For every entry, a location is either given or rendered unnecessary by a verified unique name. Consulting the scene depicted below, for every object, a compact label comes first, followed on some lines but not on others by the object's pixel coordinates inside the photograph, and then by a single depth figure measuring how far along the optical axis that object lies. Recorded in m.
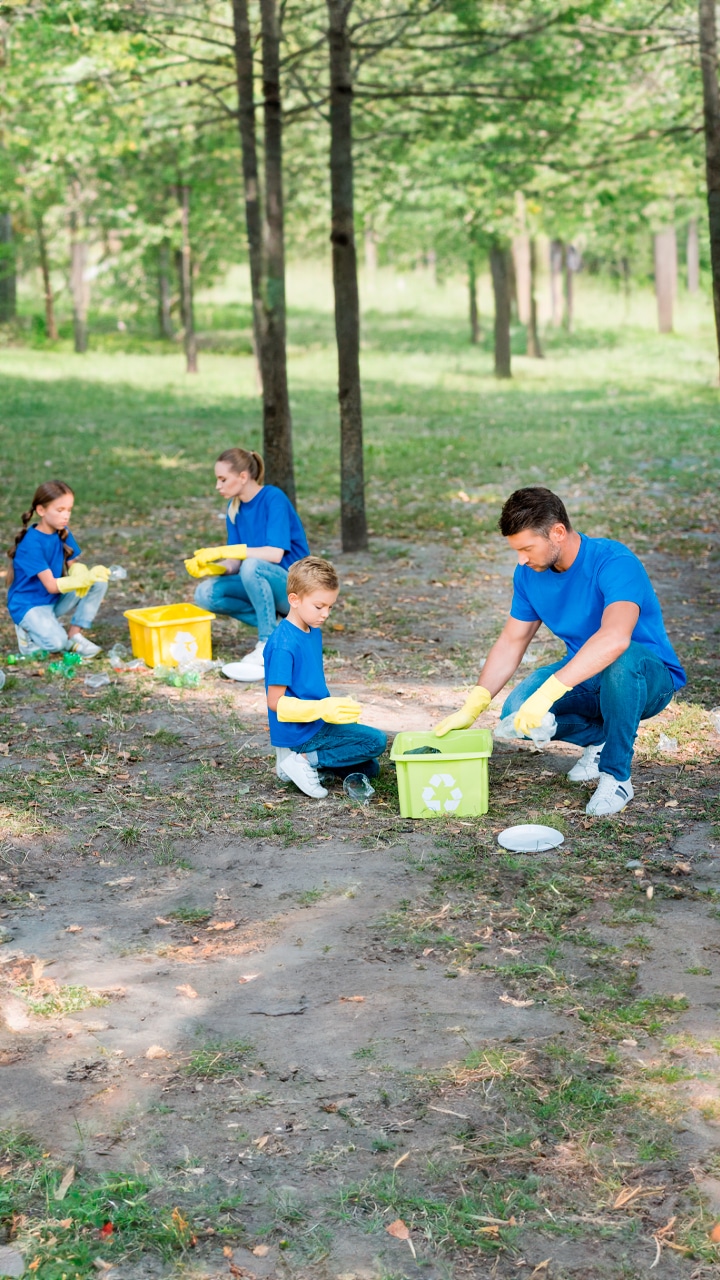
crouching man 4.73
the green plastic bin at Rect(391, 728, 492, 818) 4.88
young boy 4.98
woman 6.92
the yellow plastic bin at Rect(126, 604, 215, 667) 6.98
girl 7.11
